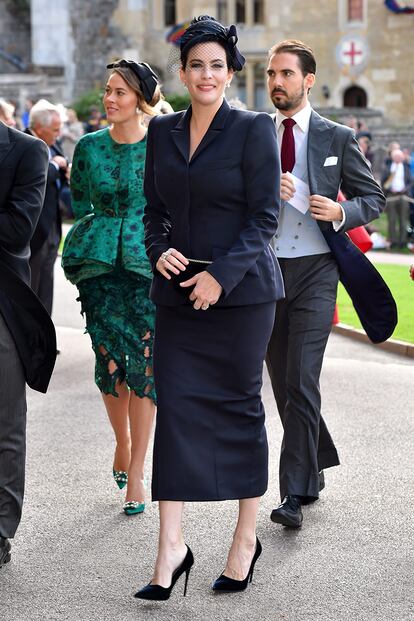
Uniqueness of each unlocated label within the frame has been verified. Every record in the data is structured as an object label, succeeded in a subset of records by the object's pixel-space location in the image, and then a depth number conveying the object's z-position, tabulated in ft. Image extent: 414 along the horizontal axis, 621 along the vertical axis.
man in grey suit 19.66
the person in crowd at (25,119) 92.21
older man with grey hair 33.47
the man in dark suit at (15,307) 17.28
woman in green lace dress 20.40
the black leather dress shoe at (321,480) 20.96
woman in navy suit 16.05
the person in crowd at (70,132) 83.97
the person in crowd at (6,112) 22.45
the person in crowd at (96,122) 87.86
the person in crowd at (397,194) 78.33
